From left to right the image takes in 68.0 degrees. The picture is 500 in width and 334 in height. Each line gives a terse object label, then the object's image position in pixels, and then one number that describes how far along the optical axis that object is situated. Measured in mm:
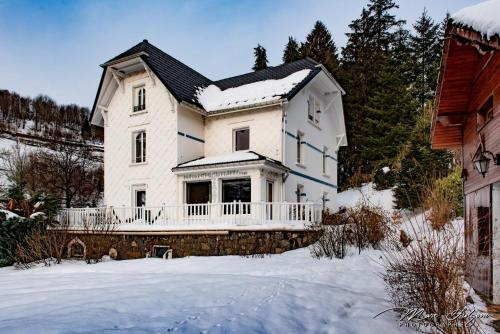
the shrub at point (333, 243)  10078
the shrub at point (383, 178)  21688
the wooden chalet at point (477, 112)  4871
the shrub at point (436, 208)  4926
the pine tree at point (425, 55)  30484
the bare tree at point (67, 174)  21641
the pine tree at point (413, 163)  17734
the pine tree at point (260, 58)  33656
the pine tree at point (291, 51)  32406
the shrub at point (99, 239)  13582
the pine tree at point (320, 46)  31094
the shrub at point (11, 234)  12789
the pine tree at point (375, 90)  25062
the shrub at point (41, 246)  12281
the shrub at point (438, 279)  4215
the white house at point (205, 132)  15258
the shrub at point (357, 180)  25995
